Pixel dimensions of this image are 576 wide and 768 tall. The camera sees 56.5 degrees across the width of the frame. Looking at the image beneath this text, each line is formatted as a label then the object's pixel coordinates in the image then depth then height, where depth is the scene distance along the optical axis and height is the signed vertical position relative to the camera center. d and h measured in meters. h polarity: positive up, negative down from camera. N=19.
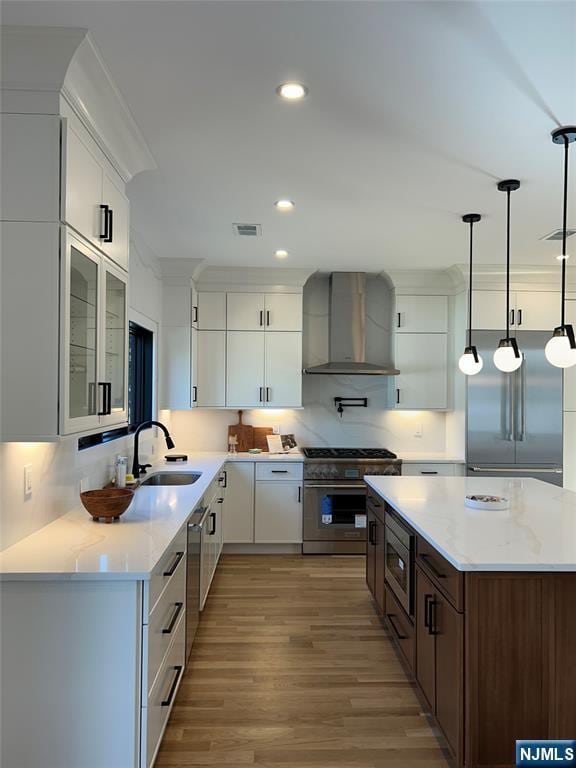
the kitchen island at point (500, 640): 1.90 -0.92
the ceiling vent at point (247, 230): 3.73 +1.13
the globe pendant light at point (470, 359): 3.31 +0.19
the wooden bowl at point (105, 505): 2.36 -0.52
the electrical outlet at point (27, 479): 2.12 -0.37
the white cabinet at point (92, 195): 1.84 +0.75
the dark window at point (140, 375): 4.29 +0.11
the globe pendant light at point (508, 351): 2.88 +0.21
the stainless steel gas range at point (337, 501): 4.91 -1.03
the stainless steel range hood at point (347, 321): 5.21 +0.67
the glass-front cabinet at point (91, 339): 1.85 +0.20
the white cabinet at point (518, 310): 4.86 +0.74
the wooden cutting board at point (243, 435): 5.35 -0.46
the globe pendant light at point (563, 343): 2.34 +0.21
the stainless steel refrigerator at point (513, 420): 4.82 -0.27
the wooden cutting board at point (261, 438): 5.39 -0.49
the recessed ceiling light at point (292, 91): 1.97 +1.12
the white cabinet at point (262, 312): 5.11 +0.74
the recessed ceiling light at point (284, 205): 3.23 +1.13
